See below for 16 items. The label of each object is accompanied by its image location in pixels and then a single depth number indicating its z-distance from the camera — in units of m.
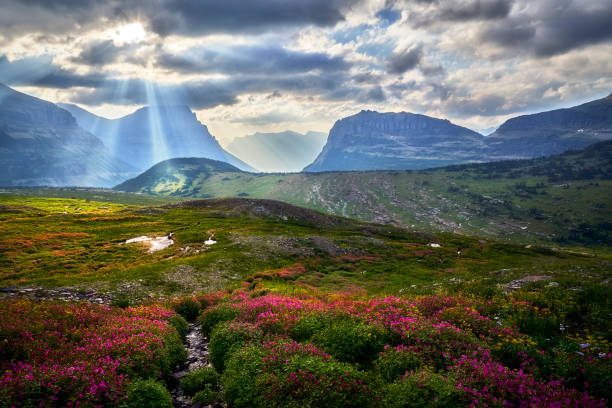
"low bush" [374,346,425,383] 11.42
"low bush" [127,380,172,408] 10.27
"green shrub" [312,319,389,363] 13.38
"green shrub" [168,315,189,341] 19.77
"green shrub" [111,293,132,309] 25.31
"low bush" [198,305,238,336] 20.00
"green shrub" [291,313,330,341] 15.77
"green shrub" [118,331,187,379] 12.48
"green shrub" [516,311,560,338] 13.57
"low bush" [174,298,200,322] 24.94
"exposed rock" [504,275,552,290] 22.09
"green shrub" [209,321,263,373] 15.25
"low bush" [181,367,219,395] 13.40
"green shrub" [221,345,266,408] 10.84
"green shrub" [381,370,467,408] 8.87
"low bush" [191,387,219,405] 12.52
